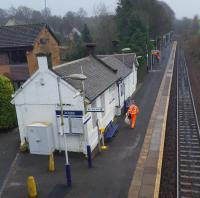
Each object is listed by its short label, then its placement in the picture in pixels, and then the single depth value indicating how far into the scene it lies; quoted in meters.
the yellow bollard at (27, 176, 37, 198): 11.56
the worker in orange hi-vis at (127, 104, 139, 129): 19.33
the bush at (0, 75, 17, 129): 18.94
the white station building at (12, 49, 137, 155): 14.54
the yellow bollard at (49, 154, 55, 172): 13.72
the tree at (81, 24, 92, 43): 57.94
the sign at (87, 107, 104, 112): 13.36
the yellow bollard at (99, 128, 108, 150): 16.04
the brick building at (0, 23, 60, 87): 29.10
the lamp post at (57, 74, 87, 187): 11.81
